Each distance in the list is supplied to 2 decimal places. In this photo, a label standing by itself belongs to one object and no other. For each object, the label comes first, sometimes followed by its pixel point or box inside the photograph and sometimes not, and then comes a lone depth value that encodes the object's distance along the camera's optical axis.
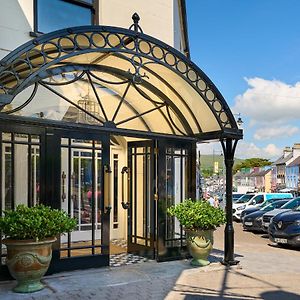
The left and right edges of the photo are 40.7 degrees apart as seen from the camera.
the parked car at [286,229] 10.79
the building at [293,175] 58.88
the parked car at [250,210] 17.51
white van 21.38
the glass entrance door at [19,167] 6.54
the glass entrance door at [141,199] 8.45
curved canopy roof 6.20
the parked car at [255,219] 15.11
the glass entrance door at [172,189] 8.32
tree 107.54
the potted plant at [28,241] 5.77
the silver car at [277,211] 13.98
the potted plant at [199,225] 7.71
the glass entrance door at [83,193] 7.07
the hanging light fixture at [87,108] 8.02
